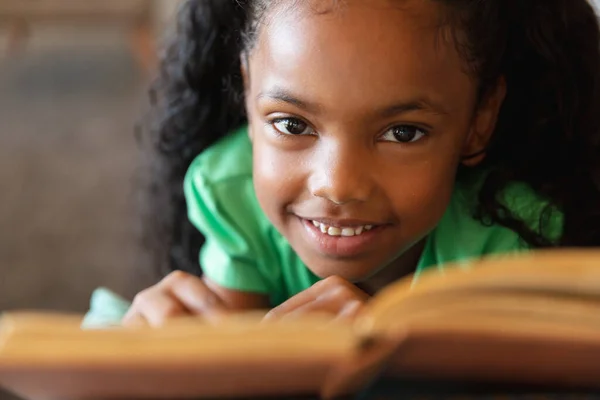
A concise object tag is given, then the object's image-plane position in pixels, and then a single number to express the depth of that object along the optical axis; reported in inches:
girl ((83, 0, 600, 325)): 35.1
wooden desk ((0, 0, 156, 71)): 116.0
